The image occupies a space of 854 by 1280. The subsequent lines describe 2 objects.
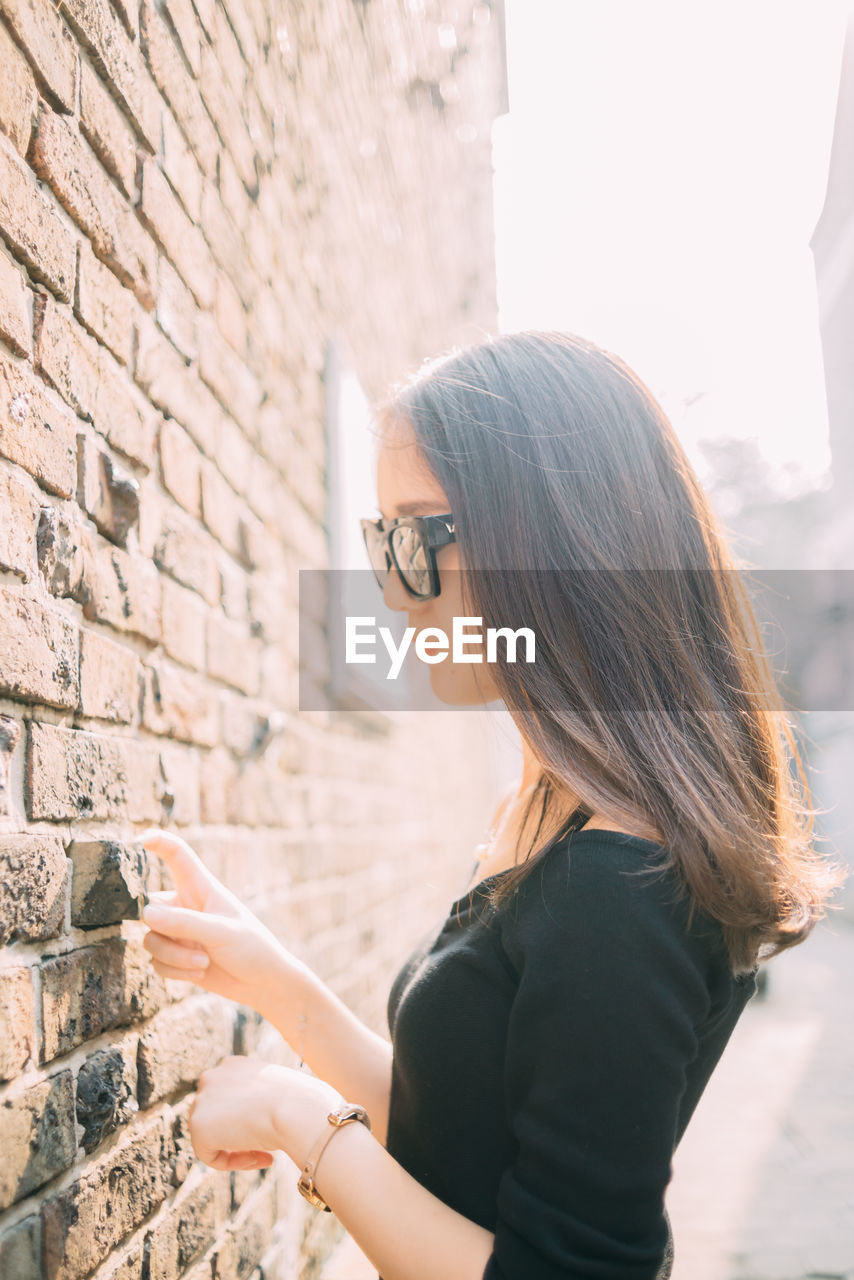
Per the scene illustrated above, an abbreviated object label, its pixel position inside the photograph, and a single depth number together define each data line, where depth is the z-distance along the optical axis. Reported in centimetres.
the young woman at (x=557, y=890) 103
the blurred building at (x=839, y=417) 805
